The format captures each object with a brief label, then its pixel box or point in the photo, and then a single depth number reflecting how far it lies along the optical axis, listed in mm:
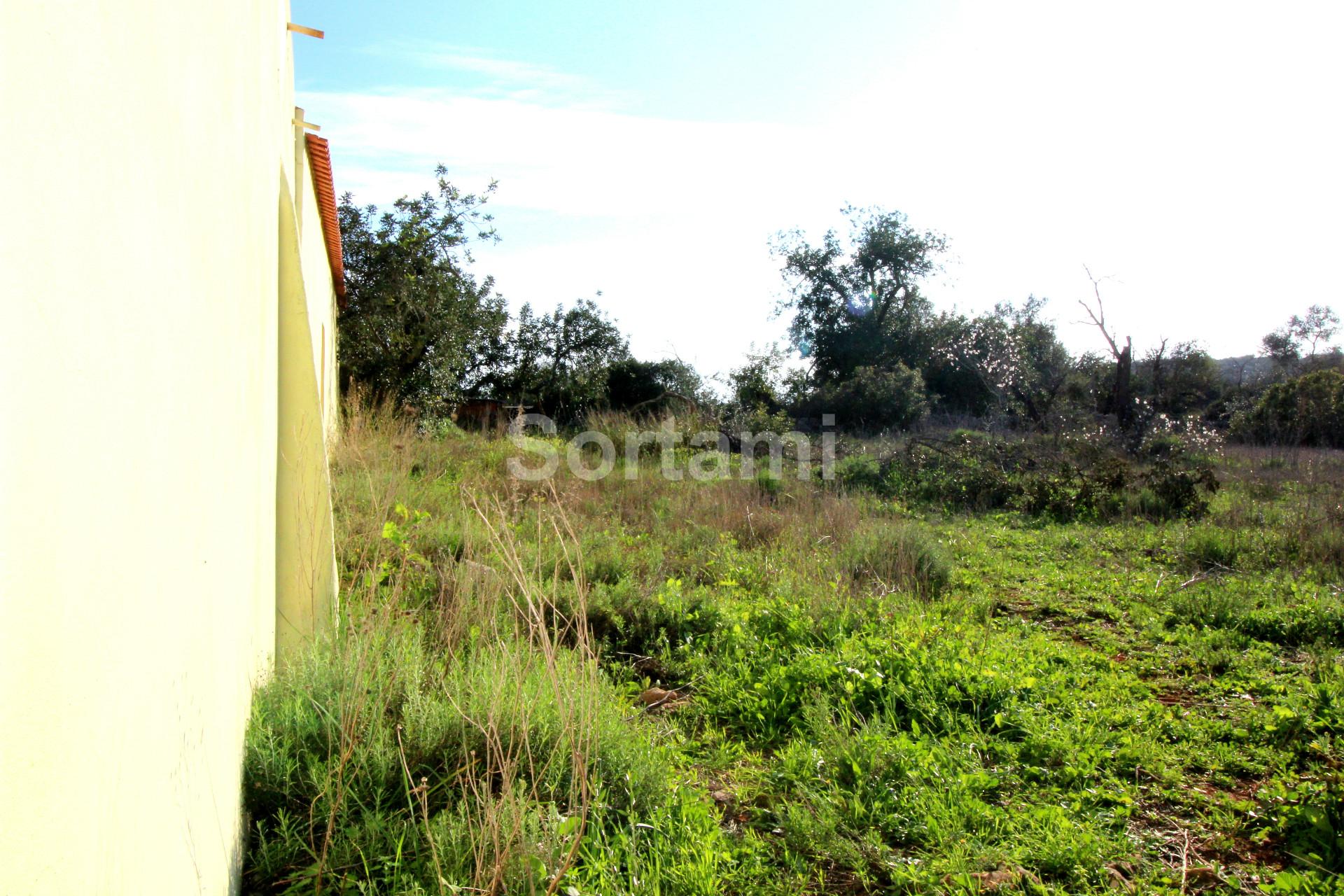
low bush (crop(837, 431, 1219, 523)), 9680
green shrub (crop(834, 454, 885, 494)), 11070
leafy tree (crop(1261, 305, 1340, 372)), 28312
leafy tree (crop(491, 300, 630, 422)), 20516
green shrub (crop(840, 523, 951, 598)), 6230
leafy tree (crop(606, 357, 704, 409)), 20625
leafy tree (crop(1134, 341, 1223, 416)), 17938
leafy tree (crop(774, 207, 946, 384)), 25359
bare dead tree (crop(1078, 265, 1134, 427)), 15672
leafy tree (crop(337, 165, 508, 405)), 14422
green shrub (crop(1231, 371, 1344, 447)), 16125
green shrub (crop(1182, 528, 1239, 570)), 7109
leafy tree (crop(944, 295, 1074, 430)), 20734
